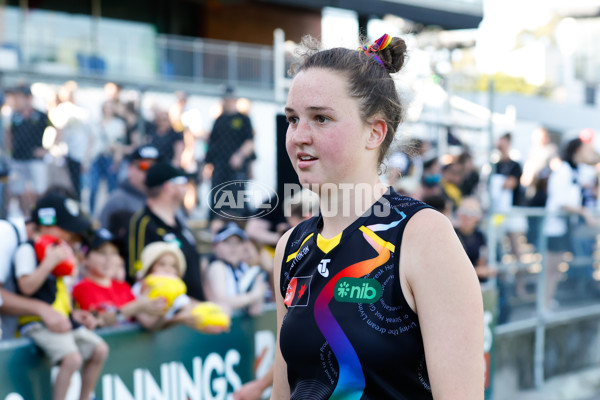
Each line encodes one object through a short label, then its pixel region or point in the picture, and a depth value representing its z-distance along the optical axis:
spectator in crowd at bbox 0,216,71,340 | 8.05
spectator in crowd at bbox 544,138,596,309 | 16.20
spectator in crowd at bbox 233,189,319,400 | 11.72
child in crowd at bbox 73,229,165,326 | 9.18
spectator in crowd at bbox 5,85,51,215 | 13.96
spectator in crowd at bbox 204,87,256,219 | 13.94
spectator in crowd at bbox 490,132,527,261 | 18.73
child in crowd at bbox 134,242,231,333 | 9.50
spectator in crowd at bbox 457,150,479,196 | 16.30
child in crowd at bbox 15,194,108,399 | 8.16
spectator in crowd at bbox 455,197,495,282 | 13.73
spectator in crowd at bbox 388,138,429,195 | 14.31
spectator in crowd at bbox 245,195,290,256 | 11.85
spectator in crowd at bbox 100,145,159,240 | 11.58
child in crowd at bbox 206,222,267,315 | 10.78
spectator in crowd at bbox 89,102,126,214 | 16.09
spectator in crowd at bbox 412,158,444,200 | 13.77
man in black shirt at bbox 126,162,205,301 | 10.01
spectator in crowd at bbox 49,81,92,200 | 15.48
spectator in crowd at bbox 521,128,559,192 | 18.85
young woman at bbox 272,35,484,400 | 3.46
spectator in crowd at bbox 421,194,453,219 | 12.72
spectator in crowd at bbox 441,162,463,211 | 16.00
